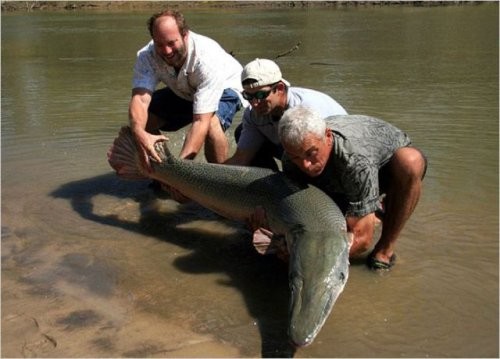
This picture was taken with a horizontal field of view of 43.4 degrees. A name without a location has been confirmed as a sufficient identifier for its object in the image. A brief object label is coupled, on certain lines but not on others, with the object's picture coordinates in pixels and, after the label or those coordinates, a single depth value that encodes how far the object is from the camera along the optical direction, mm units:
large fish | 3154
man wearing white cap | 4035
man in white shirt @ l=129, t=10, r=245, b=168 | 4836
